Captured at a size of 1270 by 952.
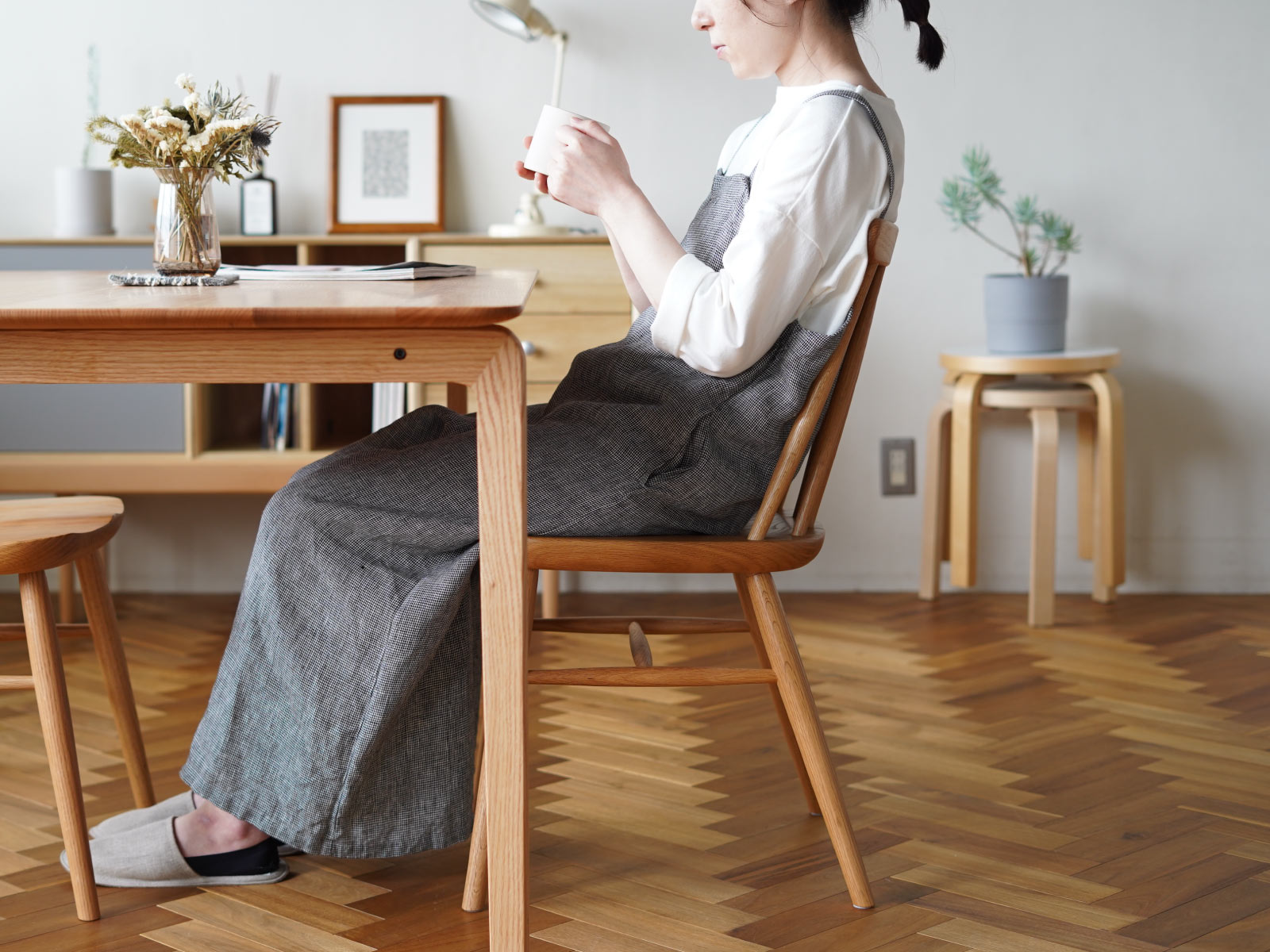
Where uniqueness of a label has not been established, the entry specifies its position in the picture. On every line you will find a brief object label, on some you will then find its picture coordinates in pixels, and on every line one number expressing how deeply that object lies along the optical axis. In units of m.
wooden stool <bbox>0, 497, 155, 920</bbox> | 1.42
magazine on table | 1.49
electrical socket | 3.25
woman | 1.37
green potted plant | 2.95
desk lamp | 2.87
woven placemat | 1.42
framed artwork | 3.11
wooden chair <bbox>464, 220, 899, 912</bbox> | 1.41
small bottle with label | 3.02
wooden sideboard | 2.83
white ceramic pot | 2.98
